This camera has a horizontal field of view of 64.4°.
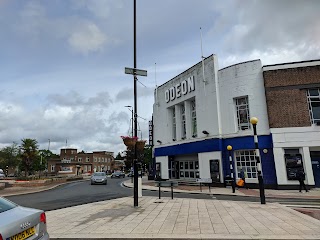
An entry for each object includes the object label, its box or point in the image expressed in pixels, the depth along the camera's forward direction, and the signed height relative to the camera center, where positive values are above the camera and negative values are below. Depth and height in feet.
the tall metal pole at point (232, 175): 57.41 -2.50
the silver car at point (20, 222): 11.96 -2.61
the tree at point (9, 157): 213.66 +11.21
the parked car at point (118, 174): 161.89 -4.15
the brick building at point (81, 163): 220.64 +5.71
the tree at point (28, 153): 100.89 +6.66
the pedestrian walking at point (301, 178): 55.91 -3.24
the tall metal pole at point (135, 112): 36.37 +8.12
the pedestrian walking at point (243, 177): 64.24 -3.07
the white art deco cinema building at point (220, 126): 64.92 +11.46
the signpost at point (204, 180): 58.77 -3.30
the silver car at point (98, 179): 93.31 -3.88
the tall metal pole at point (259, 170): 37.01 -0.86
